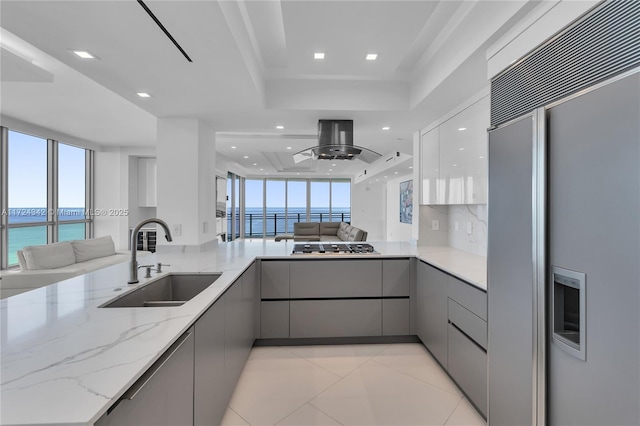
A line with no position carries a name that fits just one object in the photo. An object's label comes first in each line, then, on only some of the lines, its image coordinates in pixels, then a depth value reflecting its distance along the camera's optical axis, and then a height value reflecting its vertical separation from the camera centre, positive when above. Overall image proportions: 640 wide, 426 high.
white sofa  3.88 -0.82
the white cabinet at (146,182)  6.93 +0.69
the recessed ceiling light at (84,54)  1.76 +0.96
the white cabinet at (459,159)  2.24 +0.47
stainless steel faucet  1.71 -0.30
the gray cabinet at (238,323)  1.79 -0.80
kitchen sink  1.81 -0.51
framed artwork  8.43 +0.33
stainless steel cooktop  2.93 -0.39
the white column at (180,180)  2.98 +0.32
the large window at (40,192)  4.58 +0.35
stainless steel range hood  2.96 +0.73
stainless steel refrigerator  0.88 -0.17
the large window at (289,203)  10.88 +0.34
